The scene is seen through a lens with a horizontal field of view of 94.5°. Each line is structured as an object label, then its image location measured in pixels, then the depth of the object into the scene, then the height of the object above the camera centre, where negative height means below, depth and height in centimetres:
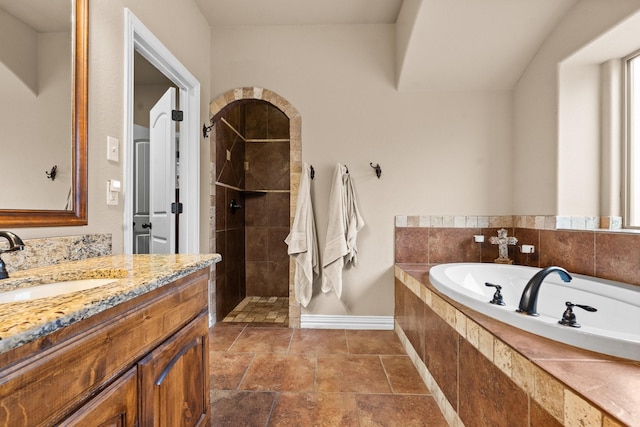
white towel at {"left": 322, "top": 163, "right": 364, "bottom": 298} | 237 -13
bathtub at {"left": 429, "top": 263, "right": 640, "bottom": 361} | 85 -39
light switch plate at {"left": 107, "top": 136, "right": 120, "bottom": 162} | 137 +29
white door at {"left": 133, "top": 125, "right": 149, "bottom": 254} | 272 +21
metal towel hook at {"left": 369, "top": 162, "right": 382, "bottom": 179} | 246 +36
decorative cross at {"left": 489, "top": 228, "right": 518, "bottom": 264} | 231 -23
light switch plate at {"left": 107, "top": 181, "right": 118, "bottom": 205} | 138 +7
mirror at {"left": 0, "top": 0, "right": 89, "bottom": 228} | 97 +29
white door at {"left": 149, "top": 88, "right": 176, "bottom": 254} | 219 +28
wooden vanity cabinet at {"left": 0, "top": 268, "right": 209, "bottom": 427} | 48 -34
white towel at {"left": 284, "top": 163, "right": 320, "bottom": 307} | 240 -24
